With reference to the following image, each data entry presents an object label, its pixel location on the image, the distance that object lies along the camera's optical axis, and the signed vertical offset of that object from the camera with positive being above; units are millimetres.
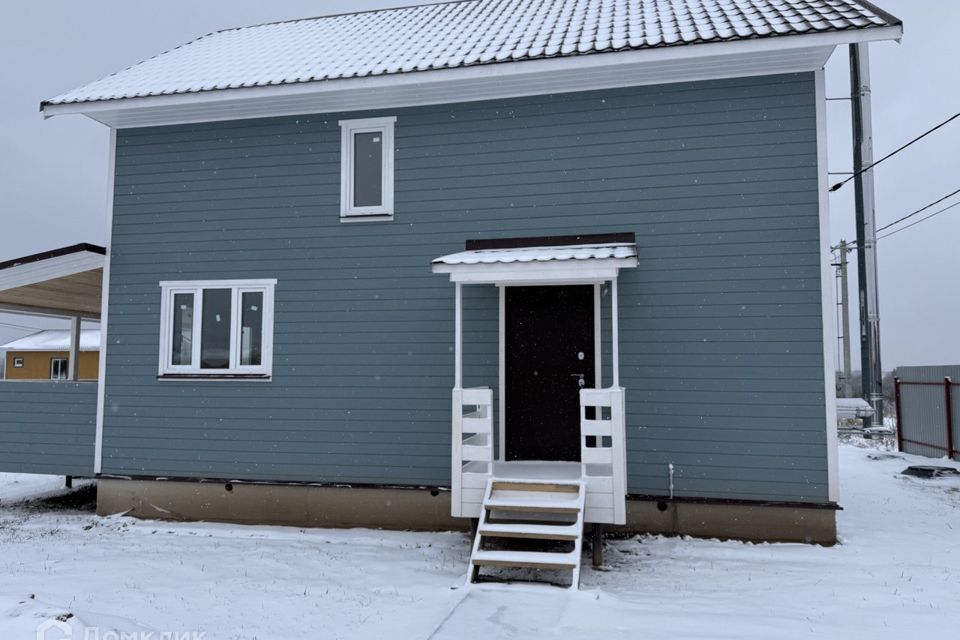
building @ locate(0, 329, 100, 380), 29641 +483
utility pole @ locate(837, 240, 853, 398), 24577 +2294
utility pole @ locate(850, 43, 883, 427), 14617 +3145
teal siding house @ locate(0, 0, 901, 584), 6707 +975
